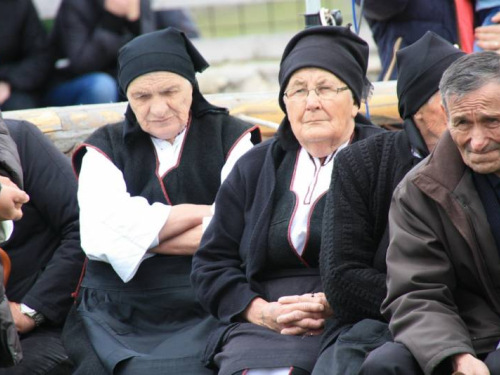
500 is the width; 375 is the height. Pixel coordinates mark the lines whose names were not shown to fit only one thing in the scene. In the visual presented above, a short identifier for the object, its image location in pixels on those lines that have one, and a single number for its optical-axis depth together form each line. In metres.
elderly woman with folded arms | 10.05
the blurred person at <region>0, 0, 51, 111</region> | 15.89
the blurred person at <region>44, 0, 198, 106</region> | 16.02
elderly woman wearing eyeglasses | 9.05
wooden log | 12.41
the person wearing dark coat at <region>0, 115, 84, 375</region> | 10.37
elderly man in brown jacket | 7.79
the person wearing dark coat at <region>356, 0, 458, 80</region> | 12.59
